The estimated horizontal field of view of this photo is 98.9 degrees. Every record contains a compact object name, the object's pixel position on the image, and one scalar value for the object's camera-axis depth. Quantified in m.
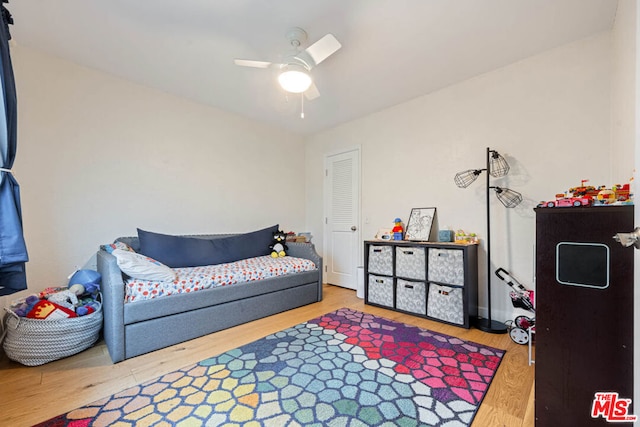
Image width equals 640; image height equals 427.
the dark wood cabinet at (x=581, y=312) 1.09
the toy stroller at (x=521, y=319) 2.16
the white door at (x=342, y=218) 3.97
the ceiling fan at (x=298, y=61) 1.95
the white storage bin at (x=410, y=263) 2.83
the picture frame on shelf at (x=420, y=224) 3.08
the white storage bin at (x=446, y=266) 2.56
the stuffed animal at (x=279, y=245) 3.59
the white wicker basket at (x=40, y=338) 1.84
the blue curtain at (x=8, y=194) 1.16
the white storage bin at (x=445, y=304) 2.55
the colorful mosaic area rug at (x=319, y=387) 1.38
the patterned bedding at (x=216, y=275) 2.11
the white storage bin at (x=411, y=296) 2.80
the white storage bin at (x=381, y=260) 3.08
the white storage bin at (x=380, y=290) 3.06
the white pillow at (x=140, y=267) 2.08
